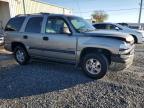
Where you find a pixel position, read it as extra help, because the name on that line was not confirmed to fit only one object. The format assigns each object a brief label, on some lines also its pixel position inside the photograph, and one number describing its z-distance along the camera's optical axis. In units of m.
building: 13.92
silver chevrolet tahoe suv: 3.09
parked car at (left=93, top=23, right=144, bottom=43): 7.69
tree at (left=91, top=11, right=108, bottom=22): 34.08
